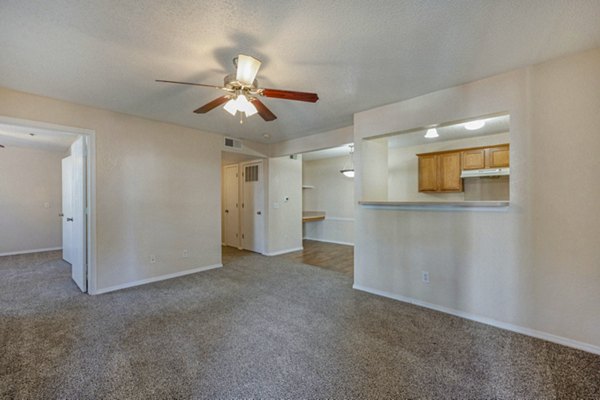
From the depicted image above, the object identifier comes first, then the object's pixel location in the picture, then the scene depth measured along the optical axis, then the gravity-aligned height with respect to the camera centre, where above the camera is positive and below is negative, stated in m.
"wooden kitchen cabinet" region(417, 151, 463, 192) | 4.96 +0.54
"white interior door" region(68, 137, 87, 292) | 3.42 -0.21
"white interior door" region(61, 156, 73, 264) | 4.46 -0.09
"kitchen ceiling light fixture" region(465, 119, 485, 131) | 3.40 +1.02
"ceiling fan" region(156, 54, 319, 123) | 1.96 +0.94
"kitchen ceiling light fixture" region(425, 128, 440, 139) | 3.89 +1.04
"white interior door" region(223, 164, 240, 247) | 6.48 -0.17
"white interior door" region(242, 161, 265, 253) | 5.79 -0.18
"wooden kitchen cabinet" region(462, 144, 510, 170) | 4.40 +0.74
